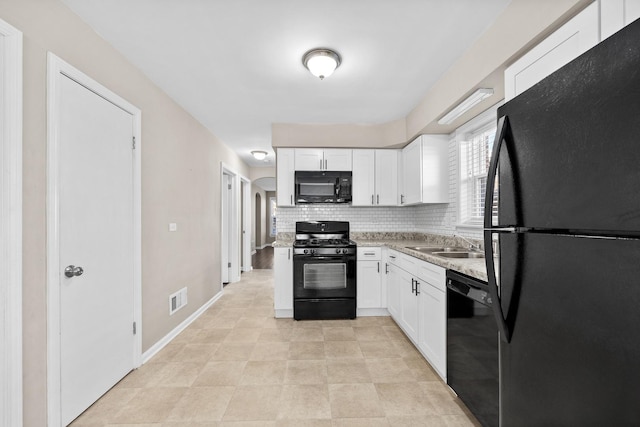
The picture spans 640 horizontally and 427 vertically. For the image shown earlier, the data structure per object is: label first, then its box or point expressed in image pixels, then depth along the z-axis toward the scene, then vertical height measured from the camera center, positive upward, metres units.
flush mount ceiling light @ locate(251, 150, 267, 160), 5.25 +1.15
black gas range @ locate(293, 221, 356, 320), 3.48 -0.80
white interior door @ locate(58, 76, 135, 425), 1.71 -0.19
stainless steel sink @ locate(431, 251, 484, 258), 2.53 -0.36
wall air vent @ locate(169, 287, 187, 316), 2.95 -0.91
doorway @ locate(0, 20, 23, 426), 1.35 -0.04
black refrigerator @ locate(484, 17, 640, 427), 0.63 -0.08
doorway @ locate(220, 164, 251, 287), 5.26 -0.20
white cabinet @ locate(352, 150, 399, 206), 3.94 +0.51
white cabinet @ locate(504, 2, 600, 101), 1.21 +0.79
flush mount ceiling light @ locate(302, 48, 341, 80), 2.17 +1.20
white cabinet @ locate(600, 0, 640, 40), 1.04 +0.76
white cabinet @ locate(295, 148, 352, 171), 3.90 +0.77
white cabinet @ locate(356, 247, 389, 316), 3.57 -0.81
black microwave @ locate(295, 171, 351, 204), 3.84 +0.38
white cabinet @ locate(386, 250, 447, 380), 2.07 -0.78
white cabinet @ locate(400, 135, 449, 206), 3.31 +0.54
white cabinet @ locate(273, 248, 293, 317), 3.58 -0.82
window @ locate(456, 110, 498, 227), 2.72 +0.48
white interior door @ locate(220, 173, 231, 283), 5.23 -0.12
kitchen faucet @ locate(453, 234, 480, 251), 2.70 -0.30
